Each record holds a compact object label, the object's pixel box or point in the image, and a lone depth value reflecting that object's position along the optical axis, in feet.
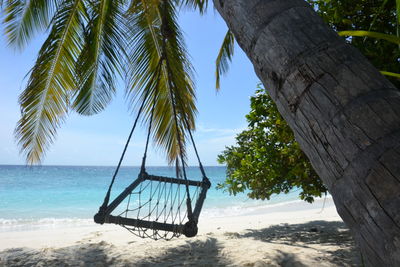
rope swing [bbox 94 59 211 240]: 6.56
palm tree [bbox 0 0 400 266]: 1.37
